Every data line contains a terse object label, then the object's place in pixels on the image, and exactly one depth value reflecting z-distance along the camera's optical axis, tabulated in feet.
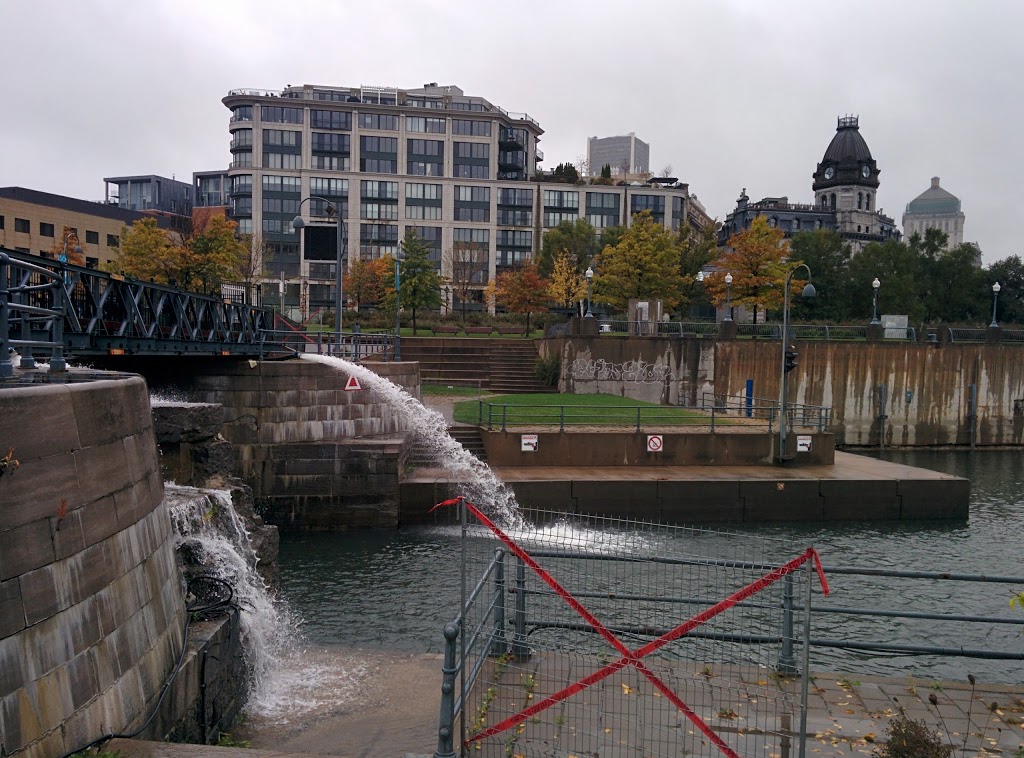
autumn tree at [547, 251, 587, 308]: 197.77
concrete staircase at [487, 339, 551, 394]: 127.75
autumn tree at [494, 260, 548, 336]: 194.76
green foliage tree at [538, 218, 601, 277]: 230.68
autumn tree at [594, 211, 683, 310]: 171.32
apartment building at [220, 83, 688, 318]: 283.79
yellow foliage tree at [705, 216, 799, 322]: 168.45
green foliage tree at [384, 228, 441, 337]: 172.35
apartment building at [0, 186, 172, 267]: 220.23
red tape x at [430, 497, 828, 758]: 20.45
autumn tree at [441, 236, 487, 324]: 261.03
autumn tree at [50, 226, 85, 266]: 142.50
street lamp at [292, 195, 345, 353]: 83.94
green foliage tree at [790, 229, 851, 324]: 217.07
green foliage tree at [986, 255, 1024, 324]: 240.12
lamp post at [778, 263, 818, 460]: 80.77
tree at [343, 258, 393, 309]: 230.27
